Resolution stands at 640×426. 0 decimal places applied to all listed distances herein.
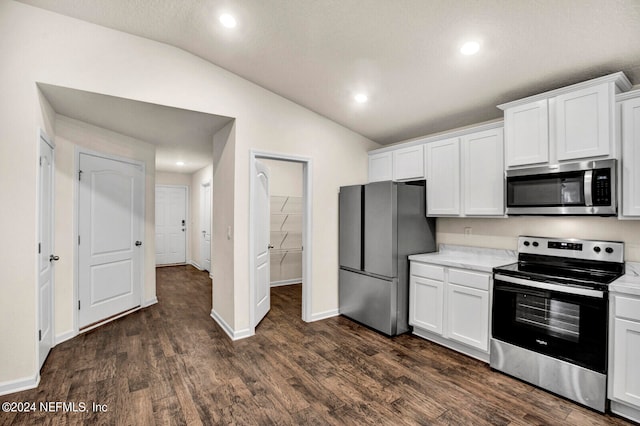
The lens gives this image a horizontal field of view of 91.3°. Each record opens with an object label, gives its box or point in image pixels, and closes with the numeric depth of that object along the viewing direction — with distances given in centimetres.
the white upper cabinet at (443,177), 352
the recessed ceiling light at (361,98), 354
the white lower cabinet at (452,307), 297
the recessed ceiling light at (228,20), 260
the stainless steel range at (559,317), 227
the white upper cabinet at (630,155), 232
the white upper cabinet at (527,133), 274
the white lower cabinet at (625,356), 211
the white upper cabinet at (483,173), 315
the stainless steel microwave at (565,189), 244
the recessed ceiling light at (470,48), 248
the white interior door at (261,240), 380
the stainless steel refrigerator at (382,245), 357
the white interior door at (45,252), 275
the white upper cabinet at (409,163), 389
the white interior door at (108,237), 375
